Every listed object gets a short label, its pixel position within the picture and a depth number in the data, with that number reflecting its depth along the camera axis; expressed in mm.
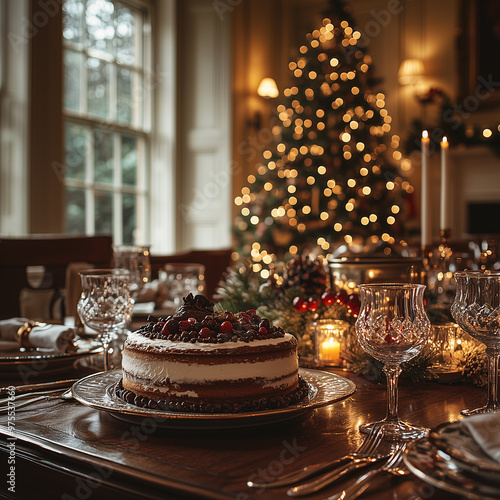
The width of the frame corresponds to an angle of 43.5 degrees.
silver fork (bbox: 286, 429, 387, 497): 633
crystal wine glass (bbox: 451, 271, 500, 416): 912
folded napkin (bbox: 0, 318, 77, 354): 1298
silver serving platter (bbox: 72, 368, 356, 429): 800
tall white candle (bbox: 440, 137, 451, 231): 1524
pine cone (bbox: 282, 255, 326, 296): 1490
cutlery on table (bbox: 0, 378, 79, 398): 1038
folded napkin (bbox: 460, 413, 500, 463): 631
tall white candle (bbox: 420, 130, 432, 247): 1540
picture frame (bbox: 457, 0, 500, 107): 6094
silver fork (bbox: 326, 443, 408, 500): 628
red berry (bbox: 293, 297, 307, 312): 1387
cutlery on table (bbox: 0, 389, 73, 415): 942
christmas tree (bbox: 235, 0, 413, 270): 5848
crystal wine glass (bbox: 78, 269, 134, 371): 1163
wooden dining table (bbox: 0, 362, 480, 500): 659
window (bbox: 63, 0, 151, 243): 4930
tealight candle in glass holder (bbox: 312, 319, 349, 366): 1275
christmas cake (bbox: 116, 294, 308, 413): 858
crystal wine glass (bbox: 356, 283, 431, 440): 848
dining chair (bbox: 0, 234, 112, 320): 2037
